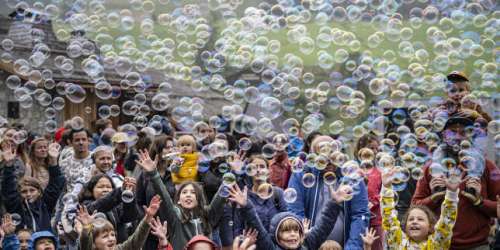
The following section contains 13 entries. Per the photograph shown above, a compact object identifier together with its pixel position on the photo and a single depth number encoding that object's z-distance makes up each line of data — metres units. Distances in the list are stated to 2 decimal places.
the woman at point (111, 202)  12.15
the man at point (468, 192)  10.94
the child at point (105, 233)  10.86
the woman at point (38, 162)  14.80
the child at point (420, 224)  10.29
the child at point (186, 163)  13.06
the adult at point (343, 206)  11.58
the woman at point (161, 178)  12.26
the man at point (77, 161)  14.25
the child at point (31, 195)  12.97
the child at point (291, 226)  10.48
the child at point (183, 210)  11.76
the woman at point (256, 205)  12.07
